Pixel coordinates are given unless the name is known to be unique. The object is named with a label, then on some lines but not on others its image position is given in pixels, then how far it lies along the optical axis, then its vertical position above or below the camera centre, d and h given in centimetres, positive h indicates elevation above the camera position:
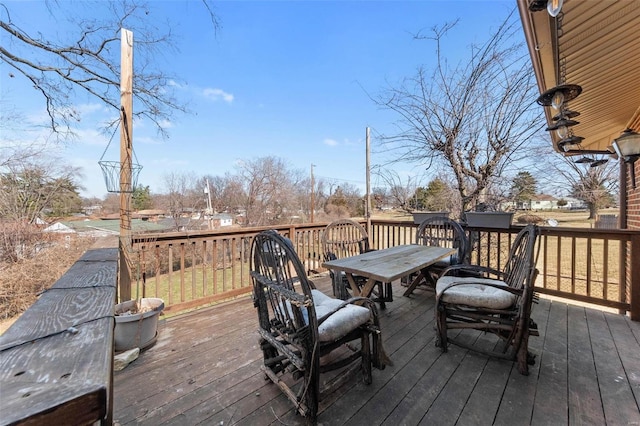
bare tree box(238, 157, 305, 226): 1240 +85
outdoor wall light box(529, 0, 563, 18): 118 +98
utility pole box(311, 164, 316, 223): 843 +46
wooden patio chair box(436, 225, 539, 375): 177 -71
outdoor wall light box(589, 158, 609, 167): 359 +63
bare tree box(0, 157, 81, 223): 595 +56
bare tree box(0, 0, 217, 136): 409 +263
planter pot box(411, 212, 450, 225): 362 -9
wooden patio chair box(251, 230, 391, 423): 133 -68
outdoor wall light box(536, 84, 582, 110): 178 +81
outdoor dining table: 195 -46
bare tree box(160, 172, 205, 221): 1163 +73
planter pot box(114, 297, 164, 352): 204 -91
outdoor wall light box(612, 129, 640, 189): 280 +67
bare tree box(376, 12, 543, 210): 425 +173
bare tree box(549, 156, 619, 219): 802 +83
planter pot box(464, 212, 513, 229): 326 -13
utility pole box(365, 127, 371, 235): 554 +86
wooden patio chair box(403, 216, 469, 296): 310 -41
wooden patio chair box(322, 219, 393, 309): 244 -46
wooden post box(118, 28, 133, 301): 242 +53
